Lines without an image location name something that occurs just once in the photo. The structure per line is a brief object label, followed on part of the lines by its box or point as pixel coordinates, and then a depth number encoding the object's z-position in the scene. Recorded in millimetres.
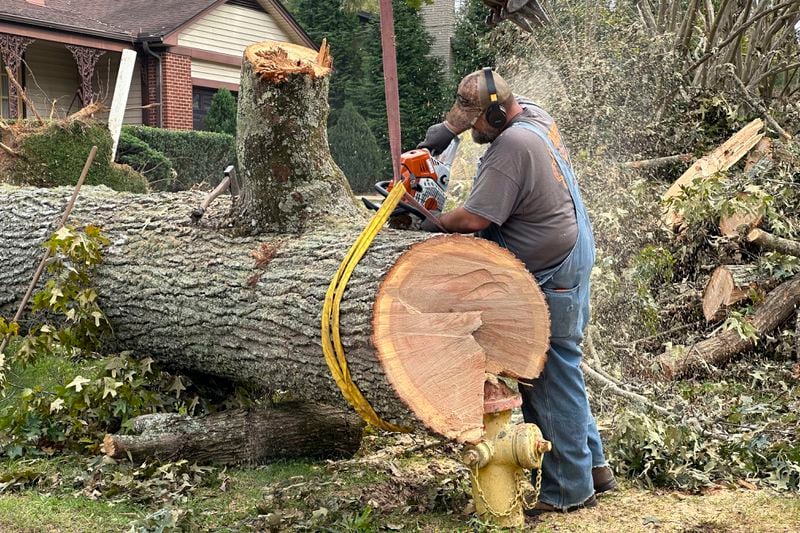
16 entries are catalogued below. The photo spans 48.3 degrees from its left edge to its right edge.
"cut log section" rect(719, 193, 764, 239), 6117
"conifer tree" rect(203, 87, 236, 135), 20094
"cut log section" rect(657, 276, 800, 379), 5582
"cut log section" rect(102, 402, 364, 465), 4086
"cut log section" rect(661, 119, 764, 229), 7355
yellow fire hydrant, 3297
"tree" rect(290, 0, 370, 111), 28062
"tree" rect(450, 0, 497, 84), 20719
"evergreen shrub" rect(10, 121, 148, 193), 8555
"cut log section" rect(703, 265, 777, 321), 5902
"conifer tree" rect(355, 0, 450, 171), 23172
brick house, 17734
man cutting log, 3467
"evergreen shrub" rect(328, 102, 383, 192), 22562
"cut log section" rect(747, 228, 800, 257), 5922
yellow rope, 3301
